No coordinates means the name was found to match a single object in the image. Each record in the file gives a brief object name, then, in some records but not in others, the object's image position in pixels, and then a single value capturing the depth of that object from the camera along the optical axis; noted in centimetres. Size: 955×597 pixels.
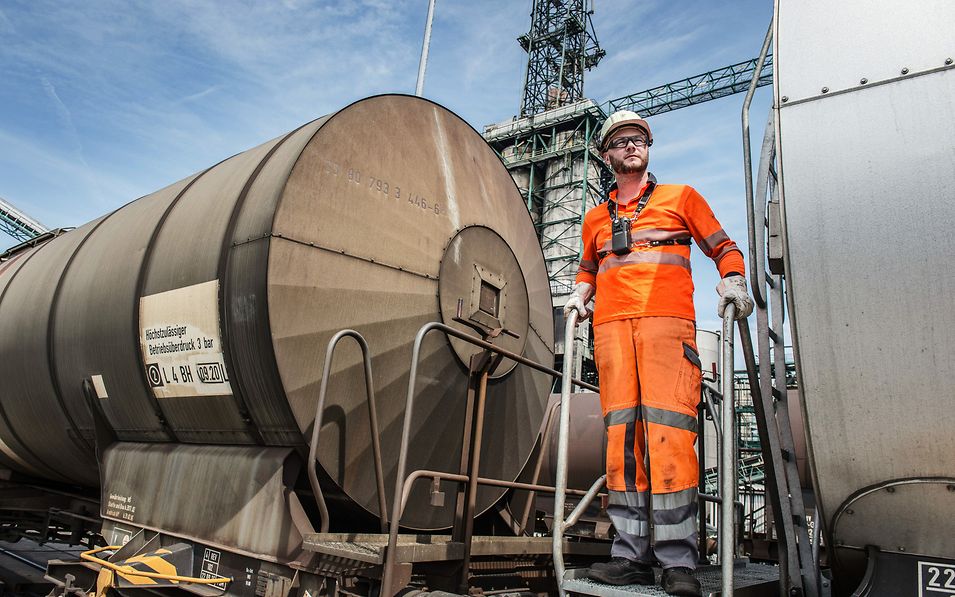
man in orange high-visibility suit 284
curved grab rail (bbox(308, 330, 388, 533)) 332
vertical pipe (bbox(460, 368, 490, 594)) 354
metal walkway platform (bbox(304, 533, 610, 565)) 315
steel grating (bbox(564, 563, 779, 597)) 252
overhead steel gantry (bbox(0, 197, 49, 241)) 3206
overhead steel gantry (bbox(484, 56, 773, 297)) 3369
